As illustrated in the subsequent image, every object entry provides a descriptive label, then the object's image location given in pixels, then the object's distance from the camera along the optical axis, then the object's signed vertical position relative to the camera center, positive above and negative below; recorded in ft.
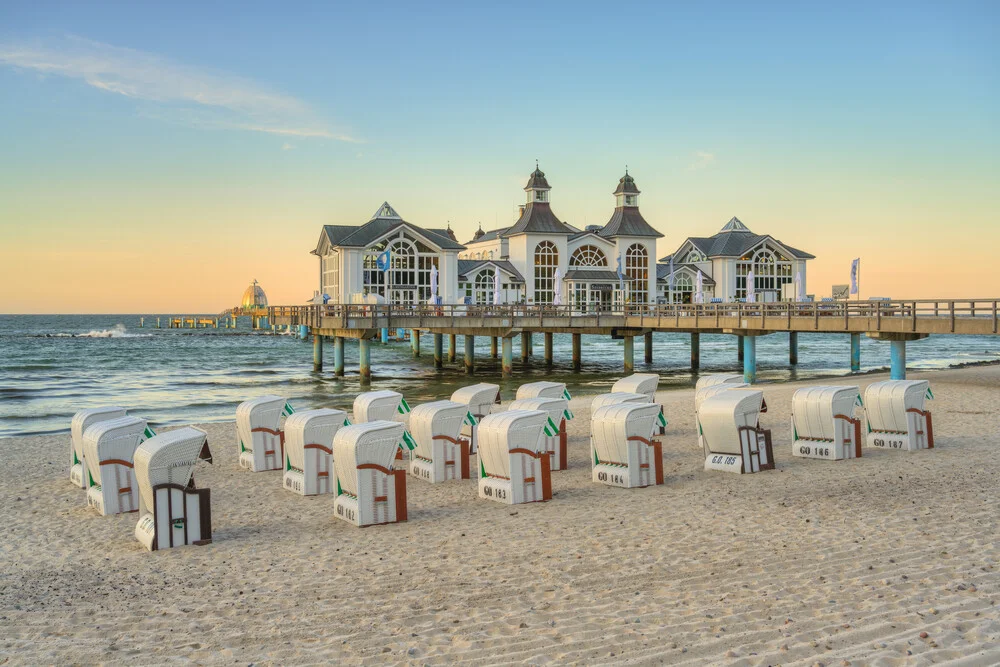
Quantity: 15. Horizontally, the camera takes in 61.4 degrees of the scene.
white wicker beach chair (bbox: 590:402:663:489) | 38.73 -6.08
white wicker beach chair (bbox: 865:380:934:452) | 47.83 -6.08
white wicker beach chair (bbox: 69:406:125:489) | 39.97 -4.98
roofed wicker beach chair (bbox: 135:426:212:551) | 29.30 -5.99
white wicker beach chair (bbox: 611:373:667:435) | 56.24 -4.69
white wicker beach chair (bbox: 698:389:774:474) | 41.42 -5.94
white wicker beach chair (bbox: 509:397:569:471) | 44.21 -5.75
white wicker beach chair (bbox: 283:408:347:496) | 38.68 -5.96
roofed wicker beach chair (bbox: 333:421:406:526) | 32.35 -6.01
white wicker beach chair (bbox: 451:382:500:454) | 49.83 -4.73
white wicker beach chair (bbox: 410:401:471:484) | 41.29 -6.18
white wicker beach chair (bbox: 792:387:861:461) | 45.03 -6.07
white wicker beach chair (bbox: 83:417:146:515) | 35.19 -5.80
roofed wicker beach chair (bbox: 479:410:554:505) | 35.35 -5.94
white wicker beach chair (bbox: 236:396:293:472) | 45.37 -6.06
